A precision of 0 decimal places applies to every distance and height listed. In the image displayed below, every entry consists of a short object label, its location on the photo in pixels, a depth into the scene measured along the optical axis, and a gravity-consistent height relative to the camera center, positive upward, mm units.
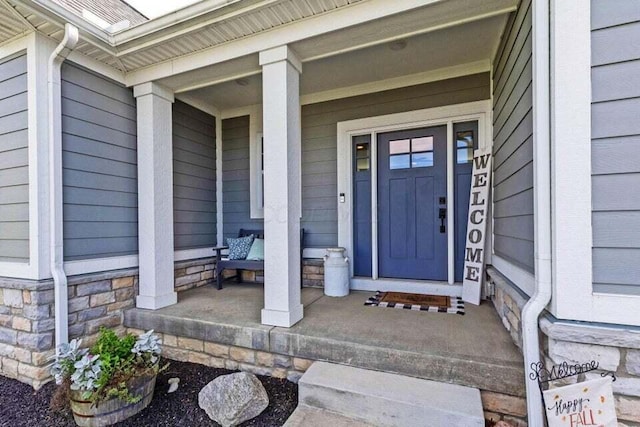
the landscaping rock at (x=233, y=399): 1824 -1146
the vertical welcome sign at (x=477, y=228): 2883 -159
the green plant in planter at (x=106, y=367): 1845 -969
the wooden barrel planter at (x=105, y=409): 1863 -1214
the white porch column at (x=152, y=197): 2887 +162
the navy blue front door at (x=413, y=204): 3281 +91
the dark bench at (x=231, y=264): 3426 -579
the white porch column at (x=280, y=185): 2352 +216
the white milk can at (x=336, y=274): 3252 -657
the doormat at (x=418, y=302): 2717 -865
